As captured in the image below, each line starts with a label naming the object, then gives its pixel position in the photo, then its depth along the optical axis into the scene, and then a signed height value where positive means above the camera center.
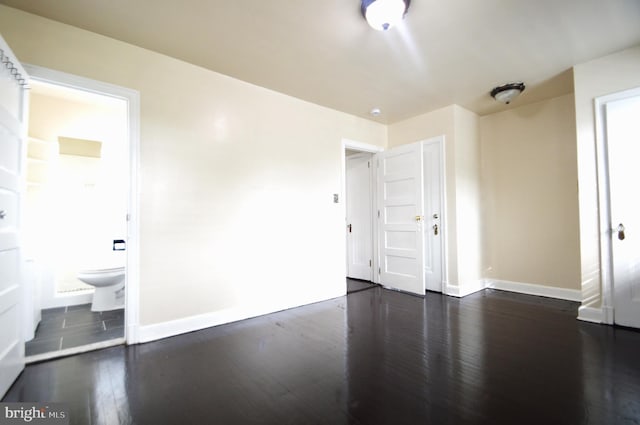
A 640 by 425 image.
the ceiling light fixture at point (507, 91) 3.30 +1.46
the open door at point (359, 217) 4.79 +0.01
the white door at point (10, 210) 1.72 +0.09
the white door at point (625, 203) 2.62 +0.10
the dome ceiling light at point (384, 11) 1.97 +1.45
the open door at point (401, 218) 3.91 -0.02
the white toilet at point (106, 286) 3.29 -0.78
